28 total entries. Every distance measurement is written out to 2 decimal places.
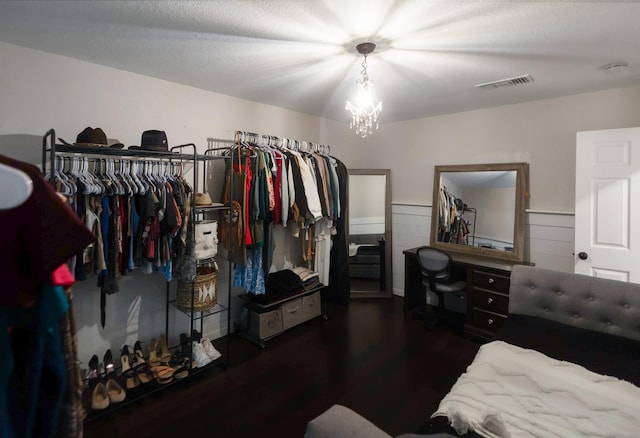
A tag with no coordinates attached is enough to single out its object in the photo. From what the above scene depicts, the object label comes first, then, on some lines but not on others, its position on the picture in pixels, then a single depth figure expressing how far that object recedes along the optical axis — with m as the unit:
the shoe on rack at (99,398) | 1.98
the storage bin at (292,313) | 3.14
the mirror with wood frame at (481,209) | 3.26
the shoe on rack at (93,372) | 2.11
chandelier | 2.00
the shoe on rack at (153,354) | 2.37
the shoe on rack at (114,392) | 2.05
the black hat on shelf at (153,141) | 2.20
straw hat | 2.48
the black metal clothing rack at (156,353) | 2.03
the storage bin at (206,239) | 2.40
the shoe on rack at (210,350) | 2.56
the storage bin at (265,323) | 2.93
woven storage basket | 2.44
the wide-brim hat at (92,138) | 1.95
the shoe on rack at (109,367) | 2.18
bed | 1.20
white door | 2.44
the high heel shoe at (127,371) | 2.20
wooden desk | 2.92
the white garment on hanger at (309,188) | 3.07
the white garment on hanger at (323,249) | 3.52
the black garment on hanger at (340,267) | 3.84
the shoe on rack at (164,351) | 2.43
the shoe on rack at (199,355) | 2.47
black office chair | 3.17
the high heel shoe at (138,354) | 2.37
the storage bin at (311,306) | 3.34
